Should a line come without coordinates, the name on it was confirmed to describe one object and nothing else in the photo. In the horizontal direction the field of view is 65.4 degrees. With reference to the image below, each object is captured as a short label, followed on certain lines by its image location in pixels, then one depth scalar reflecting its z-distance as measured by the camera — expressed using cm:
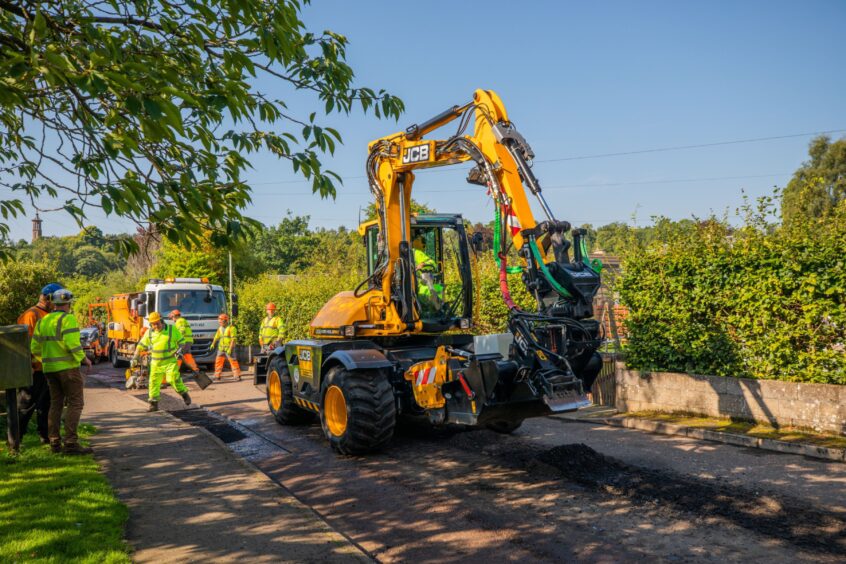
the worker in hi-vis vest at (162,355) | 1142
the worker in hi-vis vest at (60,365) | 764
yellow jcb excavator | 659
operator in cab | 869
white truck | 2033
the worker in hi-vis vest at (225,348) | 1788
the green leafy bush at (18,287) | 2375
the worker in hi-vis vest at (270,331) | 1667
